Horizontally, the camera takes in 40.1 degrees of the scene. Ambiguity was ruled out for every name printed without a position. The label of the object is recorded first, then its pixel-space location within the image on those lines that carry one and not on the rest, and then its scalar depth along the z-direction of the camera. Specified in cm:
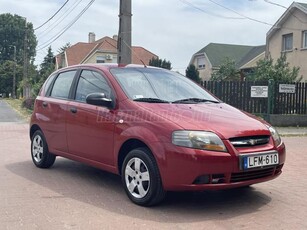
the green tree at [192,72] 2964
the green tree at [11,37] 7819
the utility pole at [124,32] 1253
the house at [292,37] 2572
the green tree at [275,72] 1707
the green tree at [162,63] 3130
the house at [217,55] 3888
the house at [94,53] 4950
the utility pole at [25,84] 4147
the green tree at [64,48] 5697
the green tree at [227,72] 2947
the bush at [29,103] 2494
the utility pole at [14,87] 6300
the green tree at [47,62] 6166
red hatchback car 452
